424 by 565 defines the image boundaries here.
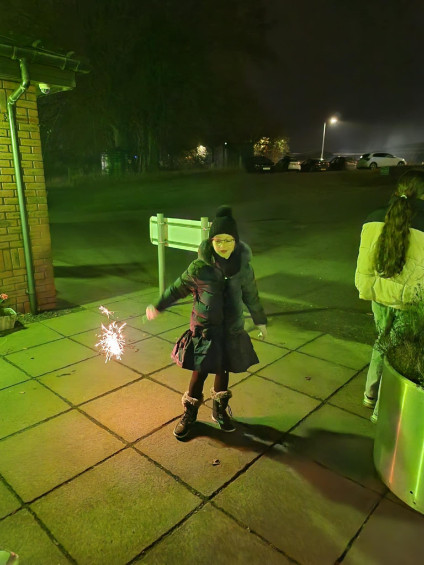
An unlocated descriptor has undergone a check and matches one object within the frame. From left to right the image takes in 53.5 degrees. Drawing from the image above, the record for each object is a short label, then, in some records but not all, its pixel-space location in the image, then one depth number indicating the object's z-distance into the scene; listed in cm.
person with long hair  282
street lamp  6091
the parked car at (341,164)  3714
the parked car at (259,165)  3388
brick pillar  520
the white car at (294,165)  3494
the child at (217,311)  285
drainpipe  483
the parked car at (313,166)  3484
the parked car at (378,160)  3438
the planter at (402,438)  233
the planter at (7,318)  506
